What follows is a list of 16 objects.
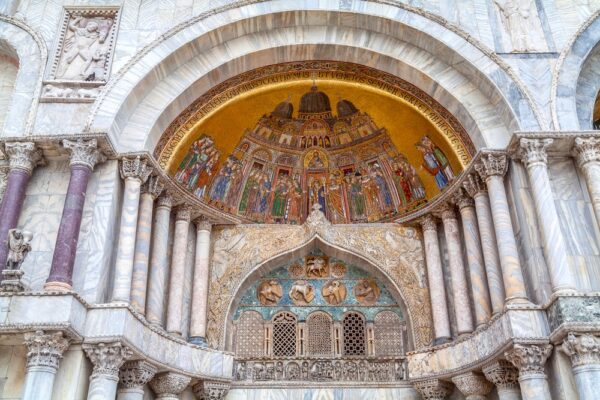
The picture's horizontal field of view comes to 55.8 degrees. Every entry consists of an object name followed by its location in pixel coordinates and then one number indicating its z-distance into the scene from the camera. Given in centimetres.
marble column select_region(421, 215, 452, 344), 1109
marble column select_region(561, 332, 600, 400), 769
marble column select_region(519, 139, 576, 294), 857
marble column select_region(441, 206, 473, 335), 1064
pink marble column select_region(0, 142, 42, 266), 923
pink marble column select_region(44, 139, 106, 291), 856
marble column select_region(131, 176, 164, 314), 975
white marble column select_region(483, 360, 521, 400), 904
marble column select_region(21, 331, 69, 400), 769
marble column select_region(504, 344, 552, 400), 827
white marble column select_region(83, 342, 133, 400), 819
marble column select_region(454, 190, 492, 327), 1014
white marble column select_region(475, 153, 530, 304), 910
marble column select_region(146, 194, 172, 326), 1021
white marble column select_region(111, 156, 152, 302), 913
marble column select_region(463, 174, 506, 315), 977
